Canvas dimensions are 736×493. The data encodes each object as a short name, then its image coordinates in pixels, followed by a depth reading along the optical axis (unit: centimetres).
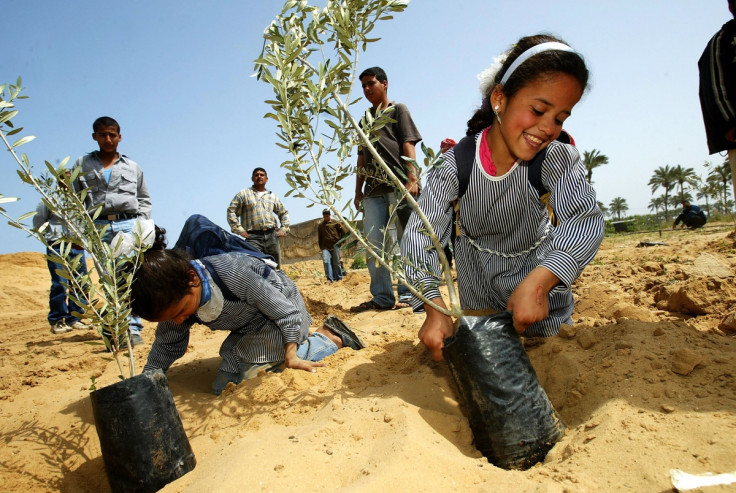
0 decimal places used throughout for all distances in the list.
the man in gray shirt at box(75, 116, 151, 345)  466
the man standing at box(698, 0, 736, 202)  254
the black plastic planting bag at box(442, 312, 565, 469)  159
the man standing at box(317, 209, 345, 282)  1023
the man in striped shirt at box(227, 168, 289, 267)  698
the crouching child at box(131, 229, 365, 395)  255
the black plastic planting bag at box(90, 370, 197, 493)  180
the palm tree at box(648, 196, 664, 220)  6444
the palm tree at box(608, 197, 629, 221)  7594
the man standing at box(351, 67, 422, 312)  466
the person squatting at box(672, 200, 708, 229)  1531
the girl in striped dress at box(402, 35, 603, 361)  198
